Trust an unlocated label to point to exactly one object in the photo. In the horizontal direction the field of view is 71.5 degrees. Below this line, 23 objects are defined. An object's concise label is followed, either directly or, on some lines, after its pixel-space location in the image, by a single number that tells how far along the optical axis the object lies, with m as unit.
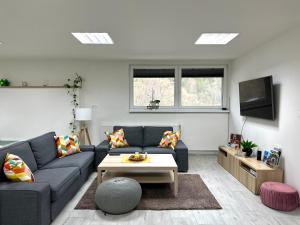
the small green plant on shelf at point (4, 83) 5.23
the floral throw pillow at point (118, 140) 4.53
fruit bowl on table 3.45
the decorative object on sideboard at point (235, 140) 4.55
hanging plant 5.30
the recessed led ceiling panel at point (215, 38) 3.37
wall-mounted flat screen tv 3.43
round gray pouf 2.58
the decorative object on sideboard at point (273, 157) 3.21
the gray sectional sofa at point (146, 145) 4.27
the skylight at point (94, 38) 3.41
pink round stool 2.73
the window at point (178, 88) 5.50
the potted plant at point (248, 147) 3.87
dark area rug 2.84
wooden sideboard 3.16
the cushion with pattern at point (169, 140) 4.50
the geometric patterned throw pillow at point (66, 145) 3.82
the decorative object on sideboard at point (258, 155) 3.63
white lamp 4.90
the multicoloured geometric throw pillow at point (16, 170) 2.34
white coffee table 3.17
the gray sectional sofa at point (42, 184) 2.12
